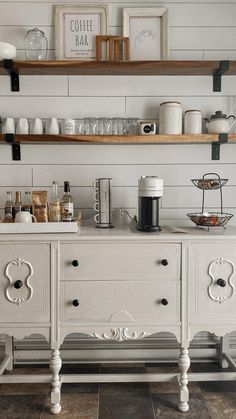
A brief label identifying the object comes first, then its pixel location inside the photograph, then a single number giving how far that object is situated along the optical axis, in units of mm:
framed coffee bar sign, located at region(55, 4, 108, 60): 2146
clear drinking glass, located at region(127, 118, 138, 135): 2125
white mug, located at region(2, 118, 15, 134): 2064
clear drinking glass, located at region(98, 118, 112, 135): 2088
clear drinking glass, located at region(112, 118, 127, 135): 2096
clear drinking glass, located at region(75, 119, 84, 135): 2113
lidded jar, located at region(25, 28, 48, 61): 2082
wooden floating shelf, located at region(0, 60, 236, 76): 1986
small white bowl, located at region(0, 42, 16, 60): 1994
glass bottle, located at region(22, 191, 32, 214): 2160
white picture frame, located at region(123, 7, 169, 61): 2145
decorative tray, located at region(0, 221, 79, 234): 1761
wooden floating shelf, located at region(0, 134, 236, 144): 1976
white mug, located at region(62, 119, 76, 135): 2064
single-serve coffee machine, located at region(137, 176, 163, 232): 1868
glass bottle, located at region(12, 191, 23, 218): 1953
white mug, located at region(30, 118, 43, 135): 2074
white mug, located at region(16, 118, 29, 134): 2074
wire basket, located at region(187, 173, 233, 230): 1883
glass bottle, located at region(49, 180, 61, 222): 1892
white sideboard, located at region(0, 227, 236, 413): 1737
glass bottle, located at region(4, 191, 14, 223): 1906
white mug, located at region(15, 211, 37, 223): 1797
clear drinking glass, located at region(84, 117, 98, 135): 2092
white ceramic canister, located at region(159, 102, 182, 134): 2064
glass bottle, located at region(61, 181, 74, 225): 1888
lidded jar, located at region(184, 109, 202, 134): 2084
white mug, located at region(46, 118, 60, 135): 2068
